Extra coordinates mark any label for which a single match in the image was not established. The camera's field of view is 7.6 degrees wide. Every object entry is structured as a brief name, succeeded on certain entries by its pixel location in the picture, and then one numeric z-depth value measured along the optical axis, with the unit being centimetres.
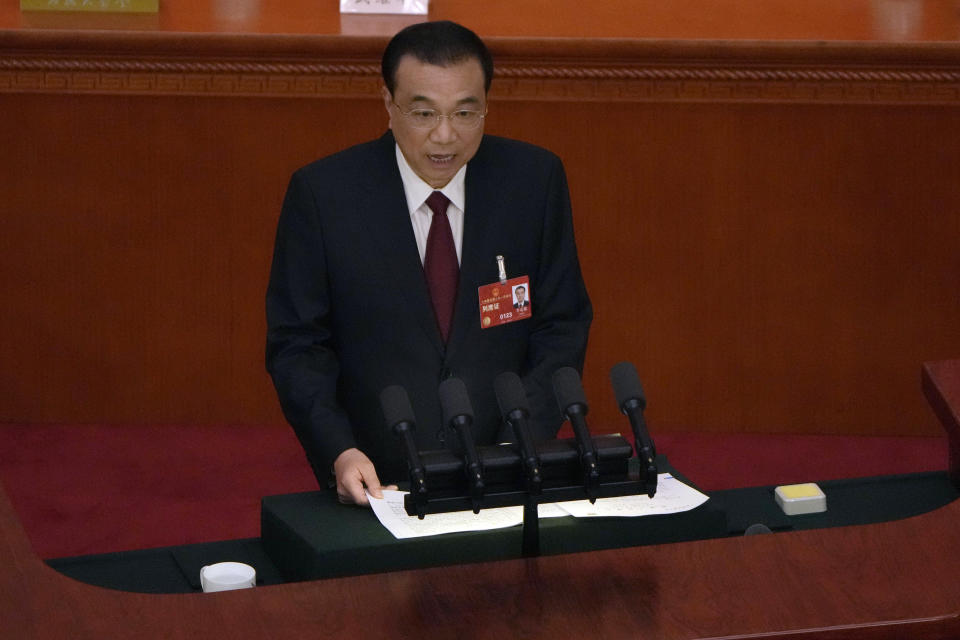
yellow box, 1028
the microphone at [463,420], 969
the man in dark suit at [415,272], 1035
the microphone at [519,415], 973
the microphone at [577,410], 974
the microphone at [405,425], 970
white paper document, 998
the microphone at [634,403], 972
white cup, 994
